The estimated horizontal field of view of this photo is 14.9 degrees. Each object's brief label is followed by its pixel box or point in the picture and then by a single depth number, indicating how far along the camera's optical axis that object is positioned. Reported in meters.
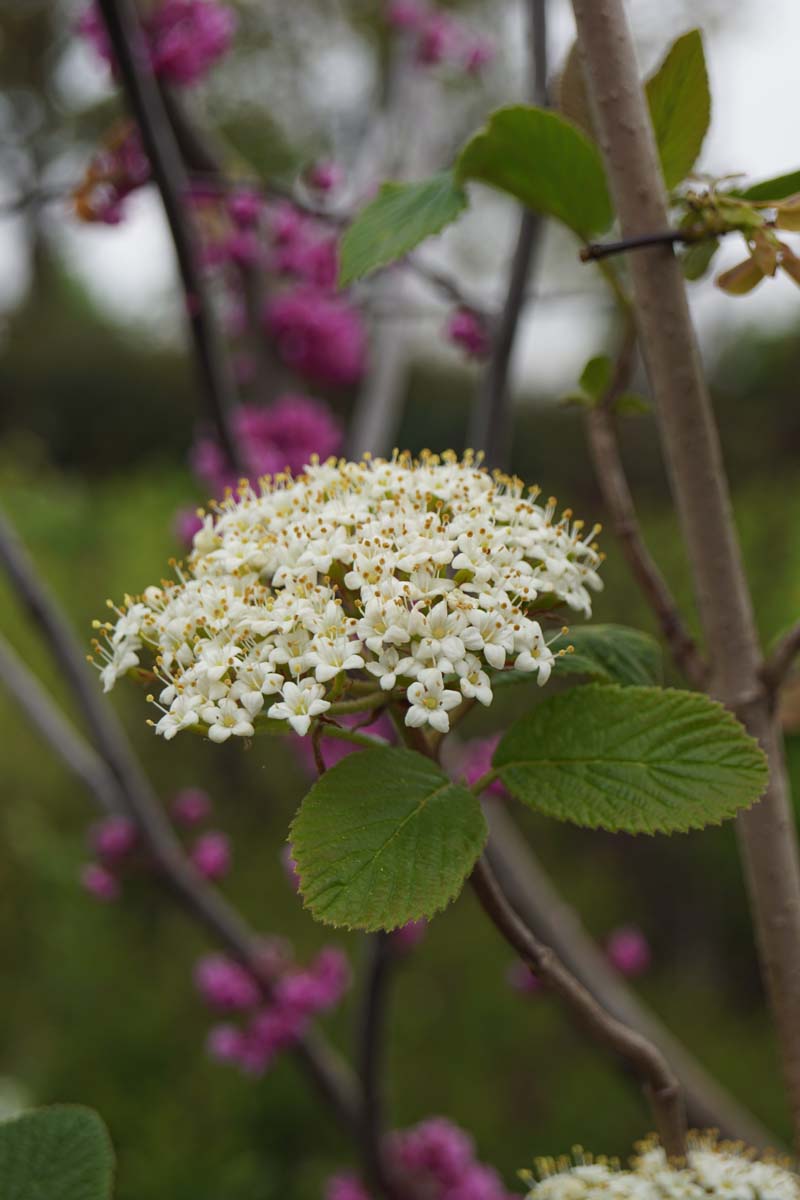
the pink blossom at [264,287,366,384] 1.29
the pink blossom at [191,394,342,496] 1.20
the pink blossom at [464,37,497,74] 1.44
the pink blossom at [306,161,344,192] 1.13
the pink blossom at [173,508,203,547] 0.75
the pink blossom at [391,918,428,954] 0.72
